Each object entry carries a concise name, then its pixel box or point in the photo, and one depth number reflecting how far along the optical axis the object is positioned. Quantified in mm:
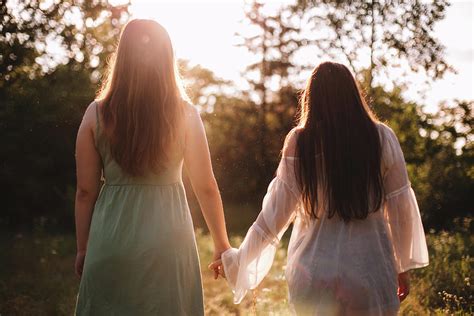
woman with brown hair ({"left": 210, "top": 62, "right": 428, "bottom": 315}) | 3096
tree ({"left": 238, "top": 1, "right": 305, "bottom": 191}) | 19625
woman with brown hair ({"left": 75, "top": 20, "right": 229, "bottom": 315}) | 3221
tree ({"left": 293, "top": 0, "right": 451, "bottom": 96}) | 14375
